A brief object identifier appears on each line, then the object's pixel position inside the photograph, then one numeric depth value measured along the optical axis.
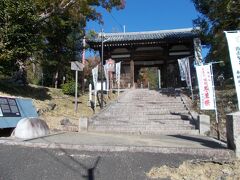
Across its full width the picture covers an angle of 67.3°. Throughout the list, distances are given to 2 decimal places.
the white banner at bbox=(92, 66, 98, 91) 9.49
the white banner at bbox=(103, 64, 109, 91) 11.24
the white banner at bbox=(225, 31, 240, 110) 4.13
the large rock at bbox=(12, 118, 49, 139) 5.07
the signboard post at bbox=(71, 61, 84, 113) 8.49
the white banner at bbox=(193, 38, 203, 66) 13.35
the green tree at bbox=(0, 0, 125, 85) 7.45
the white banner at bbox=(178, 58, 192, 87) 9.33
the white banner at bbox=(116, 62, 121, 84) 11.79
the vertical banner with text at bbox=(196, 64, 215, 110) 5.74
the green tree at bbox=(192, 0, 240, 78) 7.45
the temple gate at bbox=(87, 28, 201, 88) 13.59
